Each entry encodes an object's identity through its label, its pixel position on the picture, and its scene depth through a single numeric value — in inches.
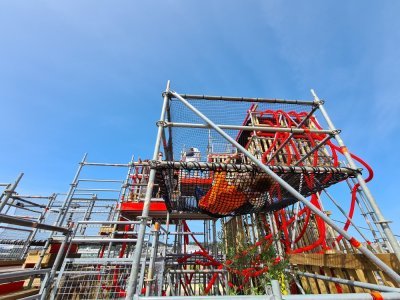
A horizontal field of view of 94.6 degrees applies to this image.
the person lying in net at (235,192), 117.1
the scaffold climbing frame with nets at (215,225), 96.3
